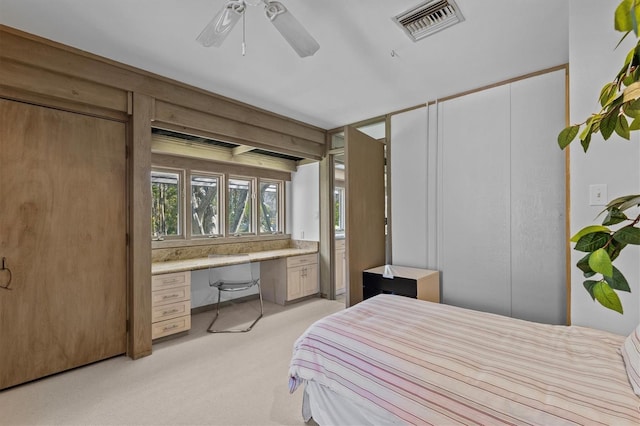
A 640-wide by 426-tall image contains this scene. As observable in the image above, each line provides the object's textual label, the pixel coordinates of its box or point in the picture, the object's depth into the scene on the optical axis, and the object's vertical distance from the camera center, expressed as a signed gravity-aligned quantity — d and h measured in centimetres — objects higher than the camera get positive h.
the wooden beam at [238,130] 287 +95
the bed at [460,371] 110 -68
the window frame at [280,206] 513 +14
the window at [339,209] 546 +9
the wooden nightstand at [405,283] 293 -71
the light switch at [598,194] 170 +11
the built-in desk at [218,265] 298 -82
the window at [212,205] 388 +13
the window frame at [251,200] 444 +23
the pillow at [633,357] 111 -59
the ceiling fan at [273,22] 158 +105
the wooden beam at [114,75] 212 +118
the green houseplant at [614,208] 48 +1
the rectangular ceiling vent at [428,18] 185 +129
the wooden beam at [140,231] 266 -15
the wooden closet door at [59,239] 220 -20
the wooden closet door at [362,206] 307 +8
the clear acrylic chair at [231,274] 359 -74
